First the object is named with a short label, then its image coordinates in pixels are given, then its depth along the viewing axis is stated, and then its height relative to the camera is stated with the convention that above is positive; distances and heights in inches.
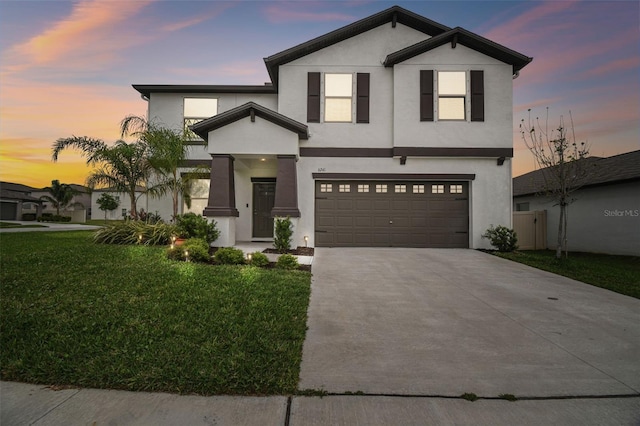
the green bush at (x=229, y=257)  282.5 -36.3
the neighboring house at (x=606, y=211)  450.6 +19.3
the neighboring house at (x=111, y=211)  1649.9 +55.8
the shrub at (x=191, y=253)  287.6 -33.6
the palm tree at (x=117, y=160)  446.9 +85.5
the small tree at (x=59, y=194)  1589.6 +120.6
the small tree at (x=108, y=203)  1510.8 +71.6
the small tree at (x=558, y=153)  376.5 +87.9
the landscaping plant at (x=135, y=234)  364.8 -20.6
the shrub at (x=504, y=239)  404.5 -23.8
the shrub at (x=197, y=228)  359.6 -12.0
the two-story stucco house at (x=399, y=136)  431.5 +120.3
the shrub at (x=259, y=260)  281.0 -38.7
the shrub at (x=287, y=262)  276.2 -40.0
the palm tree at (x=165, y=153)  437.4 +94.9
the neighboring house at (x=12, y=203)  1264.8 +55.2
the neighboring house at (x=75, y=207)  1614.2 +54.2
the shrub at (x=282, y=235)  371.6 -20.0
